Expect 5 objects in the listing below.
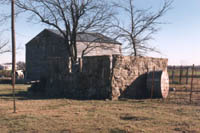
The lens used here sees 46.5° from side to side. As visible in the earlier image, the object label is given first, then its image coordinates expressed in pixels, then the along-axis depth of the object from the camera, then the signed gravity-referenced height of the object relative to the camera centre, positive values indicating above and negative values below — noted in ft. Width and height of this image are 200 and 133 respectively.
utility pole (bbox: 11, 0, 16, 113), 33.15 +4.79
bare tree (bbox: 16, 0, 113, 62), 56.18 +13.33
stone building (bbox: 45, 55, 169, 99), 39.19 -1.36
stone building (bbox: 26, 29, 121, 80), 93.96 +8.85
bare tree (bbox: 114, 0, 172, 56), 60.34 +9.69
